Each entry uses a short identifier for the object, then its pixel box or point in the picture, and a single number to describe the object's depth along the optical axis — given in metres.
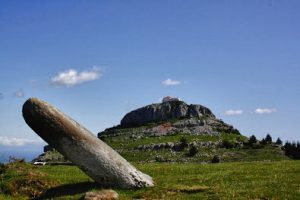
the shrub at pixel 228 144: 81.83
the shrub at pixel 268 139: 89.46
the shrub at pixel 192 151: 74.69
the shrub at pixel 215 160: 64.62
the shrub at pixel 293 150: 74.62
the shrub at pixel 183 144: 81.40
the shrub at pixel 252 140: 84.28
